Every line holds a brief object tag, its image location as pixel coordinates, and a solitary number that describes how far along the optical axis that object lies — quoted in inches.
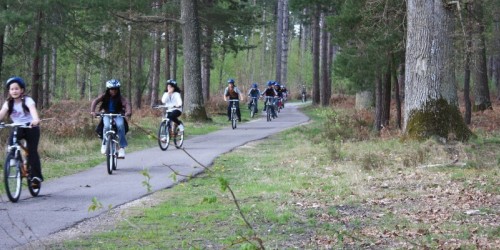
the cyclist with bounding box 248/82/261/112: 1448.5
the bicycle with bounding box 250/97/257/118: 1465.3
